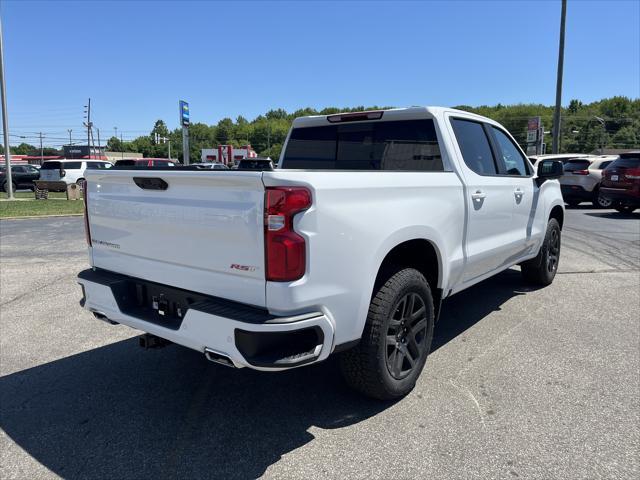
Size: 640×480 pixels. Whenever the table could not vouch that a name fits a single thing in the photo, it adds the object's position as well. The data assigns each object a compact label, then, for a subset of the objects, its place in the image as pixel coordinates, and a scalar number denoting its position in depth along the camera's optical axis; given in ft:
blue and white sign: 61.82
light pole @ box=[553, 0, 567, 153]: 64.89
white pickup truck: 7.97
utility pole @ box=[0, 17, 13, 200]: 61.77
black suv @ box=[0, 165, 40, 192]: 99.40
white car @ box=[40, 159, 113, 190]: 85.46
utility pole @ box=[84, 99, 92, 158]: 262.96
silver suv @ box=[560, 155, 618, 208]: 53.11
